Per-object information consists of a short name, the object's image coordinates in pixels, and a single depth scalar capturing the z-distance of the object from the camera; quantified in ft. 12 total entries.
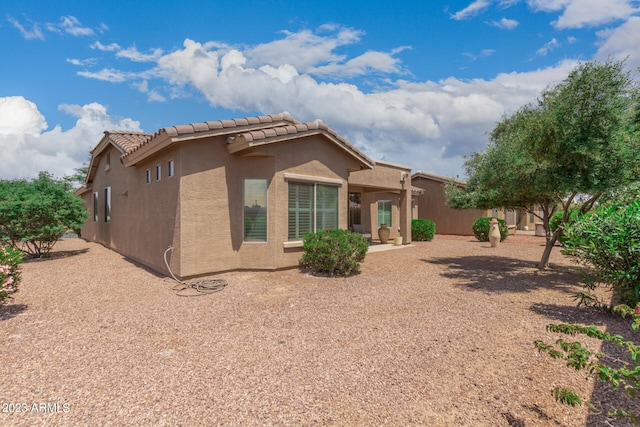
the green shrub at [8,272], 20.16
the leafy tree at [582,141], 26.96
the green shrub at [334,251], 30.53
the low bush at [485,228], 67.00
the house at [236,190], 28.84
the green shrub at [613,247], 18.28
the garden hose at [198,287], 25.80
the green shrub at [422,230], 65.77
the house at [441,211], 82.33
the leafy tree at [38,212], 40.60
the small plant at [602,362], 9.54
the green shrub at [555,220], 58.67
